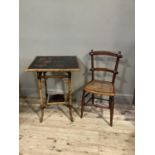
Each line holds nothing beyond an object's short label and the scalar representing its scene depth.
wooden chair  2.29
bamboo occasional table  2.15
